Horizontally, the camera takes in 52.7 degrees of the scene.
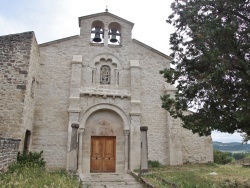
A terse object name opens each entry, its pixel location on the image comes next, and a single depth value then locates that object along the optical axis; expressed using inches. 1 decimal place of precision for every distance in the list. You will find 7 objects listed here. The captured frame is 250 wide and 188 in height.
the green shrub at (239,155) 1674.7
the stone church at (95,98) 548.1
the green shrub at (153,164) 606.2
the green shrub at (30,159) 489.1
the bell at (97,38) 687.7
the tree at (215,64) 317.4
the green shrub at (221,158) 813.9
